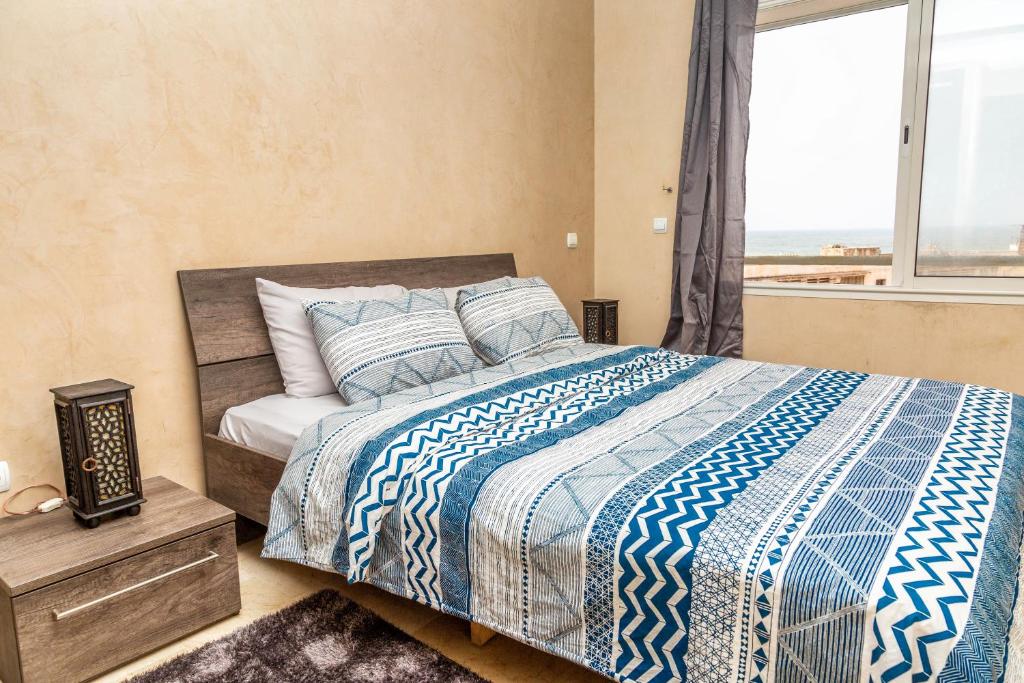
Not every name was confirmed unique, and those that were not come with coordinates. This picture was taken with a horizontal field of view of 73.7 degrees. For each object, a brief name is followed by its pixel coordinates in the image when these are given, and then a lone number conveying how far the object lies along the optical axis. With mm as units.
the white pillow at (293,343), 2418
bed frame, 2197
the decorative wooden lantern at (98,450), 1783
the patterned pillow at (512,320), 2795
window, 3090
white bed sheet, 2123
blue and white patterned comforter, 1164
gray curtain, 3570
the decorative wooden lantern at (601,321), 3855
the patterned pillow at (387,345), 2291
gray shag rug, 1669
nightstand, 1581
